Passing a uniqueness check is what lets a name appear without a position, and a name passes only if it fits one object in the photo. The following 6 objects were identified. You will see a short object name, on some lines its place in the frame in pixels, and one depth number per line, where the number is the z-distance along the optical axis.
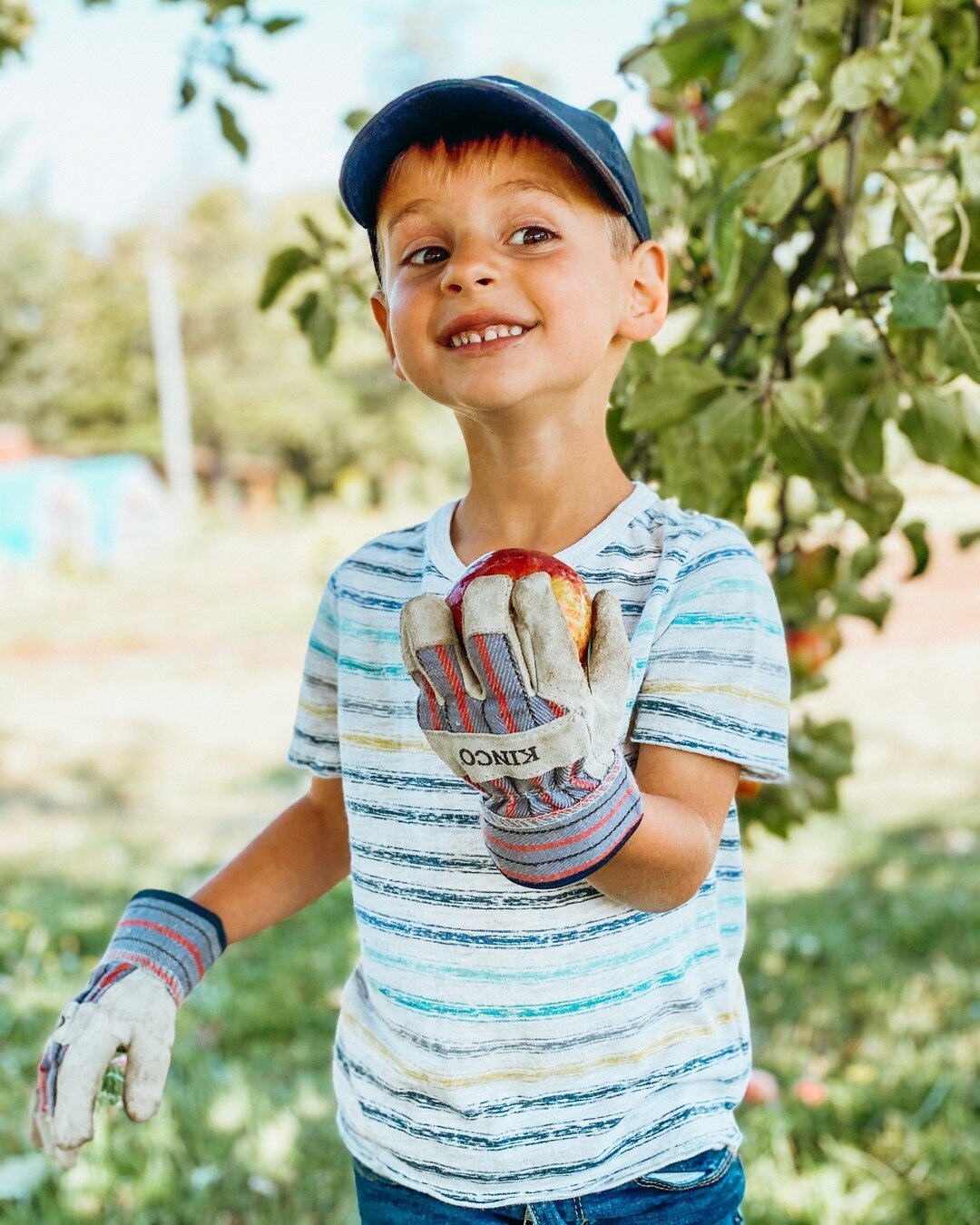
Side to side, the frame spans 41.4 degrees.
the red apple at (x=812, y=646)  1.84
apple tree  1.34
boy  1.04
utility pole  25.27
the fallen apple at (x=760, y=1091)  2.53
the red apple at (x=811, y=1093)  2.54
